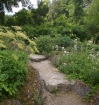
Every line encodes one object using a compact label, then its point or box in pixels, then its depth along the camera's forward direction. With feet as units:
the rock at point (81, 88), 7.74
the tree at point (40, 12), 19.28
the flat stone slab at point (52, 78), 7.96
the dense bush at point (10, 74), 5.59
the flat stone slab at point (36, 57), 11.27
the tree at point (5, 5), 16.99
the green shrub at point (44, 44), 12.54
